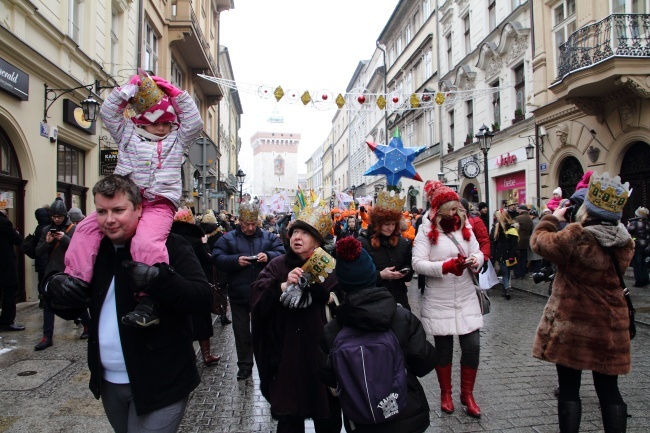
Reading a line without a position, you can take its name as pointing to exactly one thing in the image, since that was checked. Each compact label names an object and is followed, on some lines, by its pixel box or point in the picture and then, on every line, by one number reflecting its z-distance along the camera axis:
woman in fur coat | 3.18
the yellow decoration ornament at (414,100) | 13.69
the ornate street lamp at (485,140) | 14.65
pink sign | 18.44
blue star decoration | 8.30
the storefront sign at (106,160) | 12.54
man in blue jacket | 5.30
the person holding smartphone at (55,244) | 5.70
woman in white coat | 4.19
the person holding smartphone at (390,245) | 4.77
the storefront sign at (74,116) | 10.62
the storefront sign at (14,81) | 8.25
